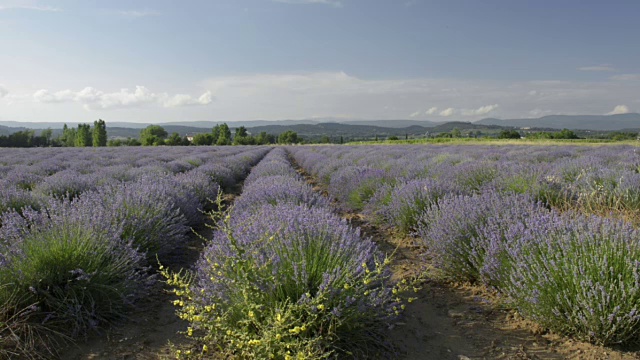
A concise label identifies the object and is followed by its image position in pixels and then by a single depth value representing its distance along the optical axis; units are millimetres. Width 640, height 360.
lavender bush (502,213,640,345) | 2027
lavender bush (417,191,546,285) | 2977
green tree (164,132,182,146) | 61594
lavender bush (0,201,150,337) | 2318
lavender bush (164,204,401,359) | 1854
